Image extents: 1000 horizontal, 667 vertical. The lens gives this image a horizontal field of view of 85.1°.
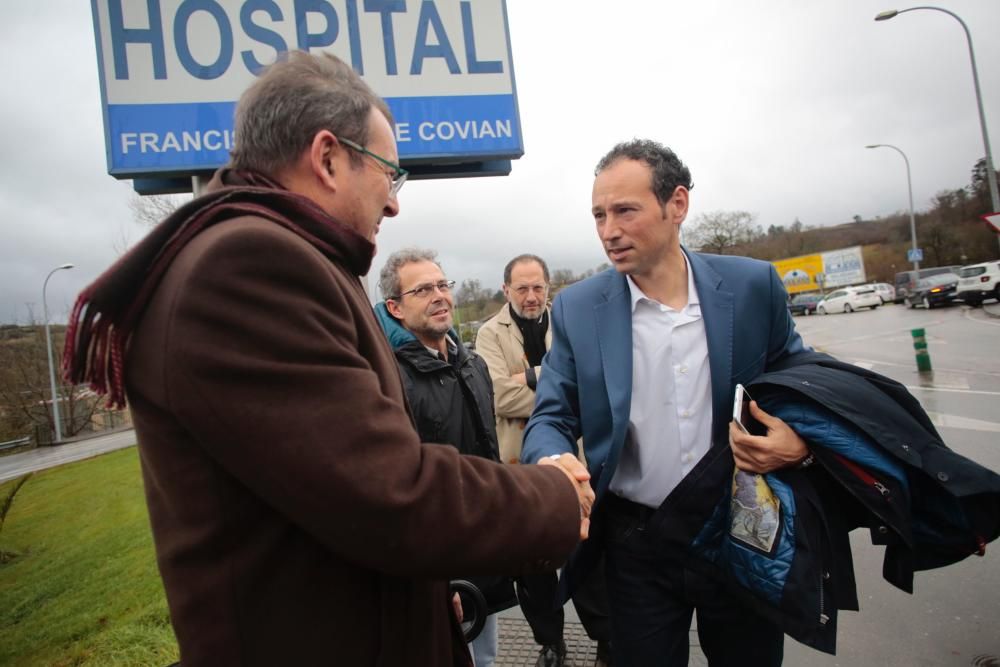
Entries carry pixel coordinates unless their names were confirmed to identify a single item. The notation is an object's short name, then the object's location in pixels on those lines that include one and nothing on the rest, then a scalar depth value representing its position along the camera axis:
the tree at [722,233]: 54.19
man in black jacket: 2.67
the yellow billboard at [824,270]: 44.09
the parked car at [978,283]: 22.19
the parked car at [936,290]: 23.80
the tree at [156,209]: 15.20
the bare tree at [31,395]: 22.05
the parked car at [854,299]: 30.61
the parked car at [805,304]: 36.03
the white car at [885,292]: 34.41
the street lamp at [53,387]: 26.22
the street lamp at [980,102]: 15.16
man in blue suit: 1.92
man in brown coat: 0.86
